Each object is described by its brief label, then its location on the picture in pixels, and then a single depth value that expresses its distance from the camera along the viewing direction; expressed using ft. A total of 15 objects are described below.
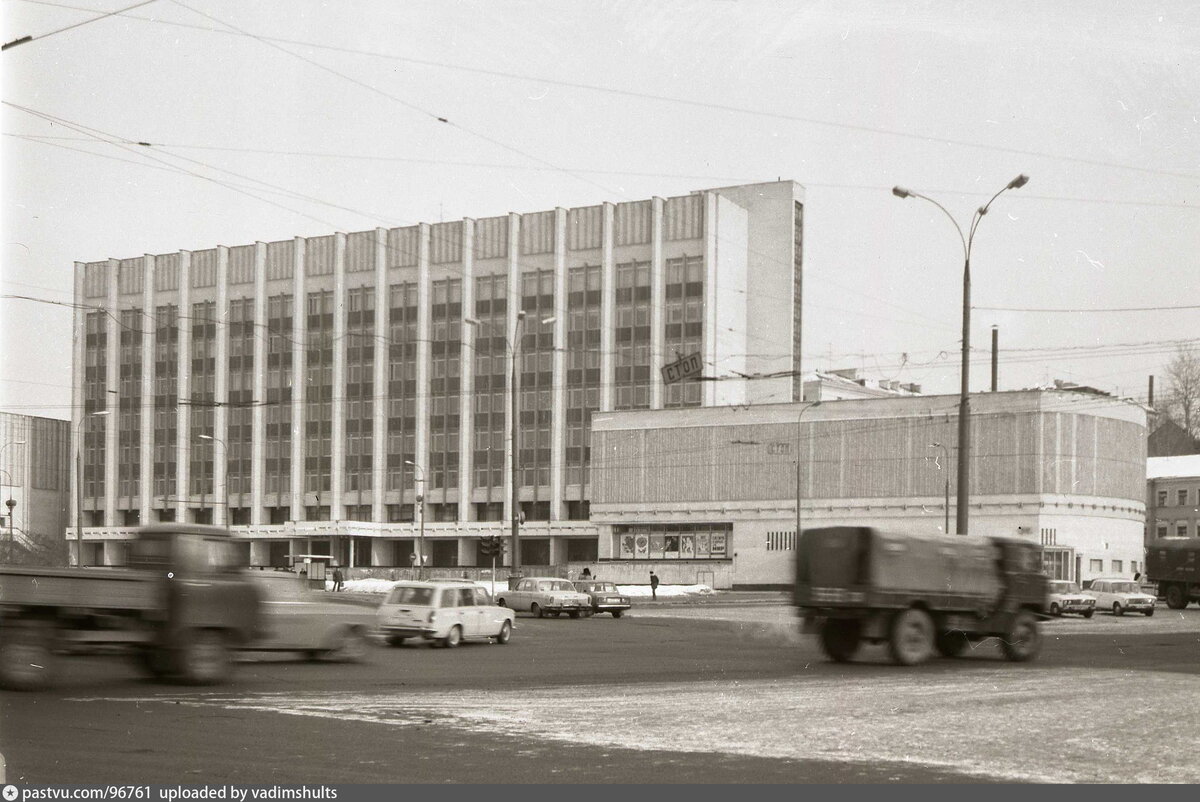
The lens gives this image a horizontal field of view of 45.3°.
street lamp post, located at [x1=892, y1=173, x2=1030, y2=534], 105.70
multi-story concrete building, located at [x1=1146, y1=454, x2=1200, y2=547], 353.51
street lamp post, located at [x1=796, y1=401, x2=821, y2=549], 308.07
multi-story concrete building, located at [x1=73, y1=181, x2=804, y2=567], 337.93
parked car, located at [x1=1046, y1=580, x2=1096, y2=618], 164.14
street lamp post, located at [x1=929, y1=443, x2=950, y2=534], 296.10
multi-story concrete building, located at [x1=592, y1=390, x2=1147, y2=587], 293.23
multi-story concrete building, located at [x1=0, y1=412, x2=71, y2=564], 199.86
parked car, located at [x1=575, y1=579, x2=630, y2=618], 157.89
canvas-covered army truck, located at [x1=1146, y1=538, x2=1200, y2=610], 193.16
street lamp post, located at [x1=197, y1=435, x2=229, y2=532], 356.38
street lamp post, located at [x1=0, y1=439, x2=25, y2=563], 161.47
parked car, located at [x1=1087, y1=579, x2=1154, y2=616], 169.68
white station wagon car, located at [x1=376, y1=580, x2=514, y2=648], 93.25
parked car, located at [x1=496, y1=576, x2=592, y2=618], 154.20
